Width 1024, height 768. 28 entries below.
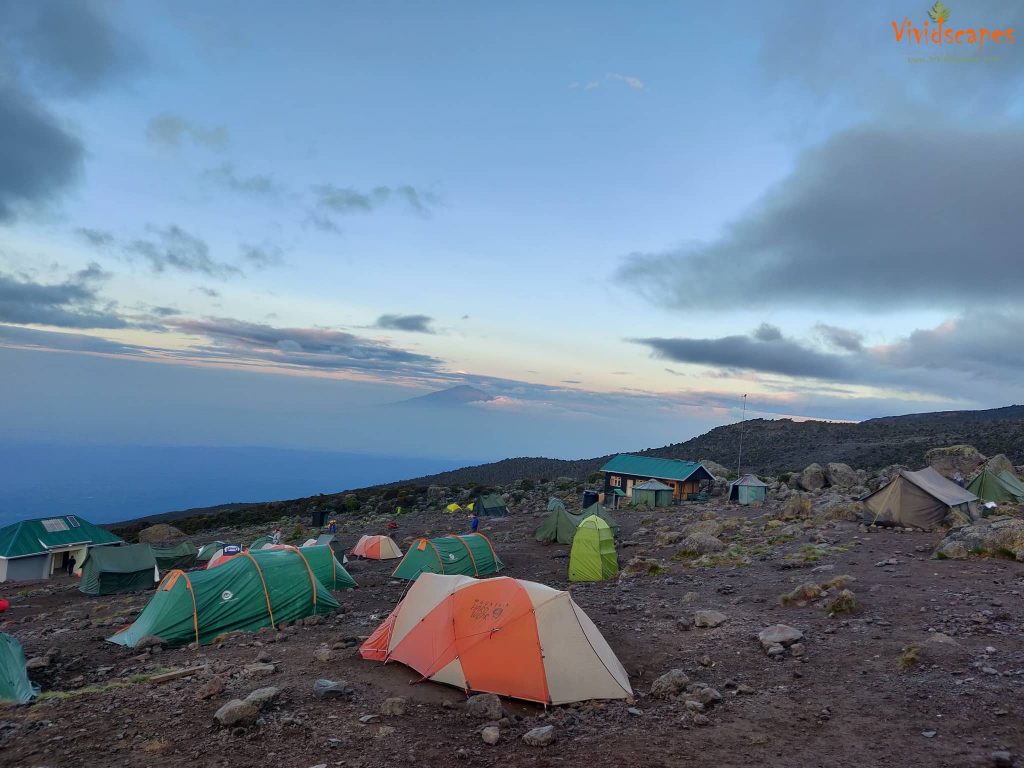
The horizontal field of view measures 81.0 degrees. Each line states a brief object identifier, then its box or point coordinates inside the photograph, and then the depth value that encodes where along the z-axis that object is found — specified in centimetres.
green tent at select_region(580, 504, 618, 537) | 2834
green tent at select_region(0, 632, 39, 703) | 936
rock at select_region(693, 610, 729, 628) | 1198
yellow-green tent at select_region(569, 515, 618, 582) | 1967
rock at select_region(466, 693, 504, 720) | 835
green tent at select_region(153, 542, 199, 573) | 2702
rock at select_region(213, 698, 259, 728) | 781
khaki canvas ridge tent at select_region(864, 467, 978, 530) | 2081
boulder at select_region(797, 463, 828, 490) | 4081
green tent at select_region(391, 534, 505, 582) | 2036
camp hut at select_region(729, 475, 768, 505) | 3816
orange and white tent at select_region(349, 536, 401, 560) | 2644
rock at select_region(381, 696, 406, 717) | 831
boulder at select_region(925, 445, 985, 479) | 3984
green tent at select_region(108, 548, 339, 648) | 1357
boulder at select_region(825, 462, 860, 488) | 4034
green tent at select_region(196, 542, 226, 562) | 2749
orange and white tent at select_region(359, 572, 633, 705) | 891
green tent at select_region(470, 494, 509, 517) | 4094
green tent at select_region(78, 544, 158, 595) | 2339
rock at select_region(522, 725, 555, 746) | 732
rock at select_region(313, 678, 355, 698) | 887
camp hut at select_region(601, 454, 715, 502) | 4338
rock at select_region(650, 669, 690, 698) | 877
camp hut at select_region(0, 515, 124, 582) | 2845
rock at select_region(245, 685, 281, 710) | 819
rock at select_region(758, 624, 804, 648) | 1027
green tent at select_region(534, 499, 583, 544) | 2811
